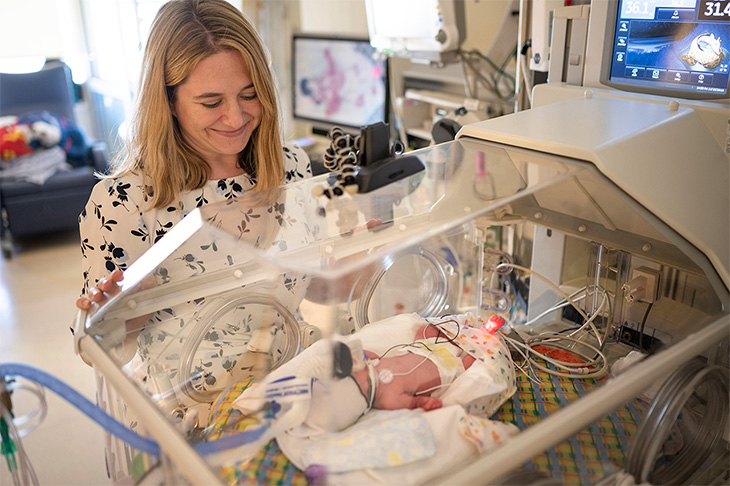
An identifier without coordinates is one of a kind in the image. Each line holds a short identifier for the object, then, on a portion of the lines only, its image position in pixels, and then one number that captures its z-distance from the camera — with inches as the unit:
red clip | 53.5
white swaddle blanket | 37.0
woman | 54.8
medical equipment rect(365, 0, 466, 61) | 97.7
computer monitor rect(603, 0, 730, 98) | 49.7
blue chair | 161.6
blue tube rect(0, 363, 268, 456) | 35.3
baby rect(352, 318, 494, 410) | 42.7
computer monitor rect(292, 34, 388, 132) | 133.2
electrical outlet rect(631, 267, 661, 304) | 52.0
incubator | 37.9
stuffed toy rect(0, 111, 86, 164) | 170.9
